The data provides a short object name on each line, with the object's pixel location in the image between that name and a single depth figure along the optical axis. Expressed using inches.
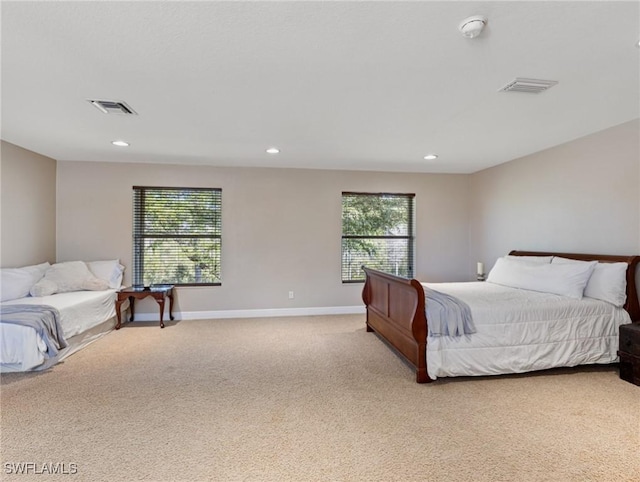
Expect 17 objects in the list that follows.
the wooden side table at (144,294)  179.3
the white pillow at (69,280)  162.4
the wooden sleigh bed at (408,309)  114.6
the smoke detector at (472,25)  67.4
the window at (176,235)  200.5
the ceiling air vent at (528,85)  94.7
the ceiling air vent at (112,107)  108.7
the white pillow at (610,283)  125.1
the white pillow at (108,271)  186.5
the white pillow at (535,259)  156.6
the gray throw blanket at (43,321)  119.8
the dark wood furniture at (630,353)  111.9
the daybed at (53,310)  119.1
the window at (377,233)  219.9
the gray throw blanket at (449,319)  113.9
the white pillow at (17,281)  145.7
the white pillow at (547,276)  132.9
